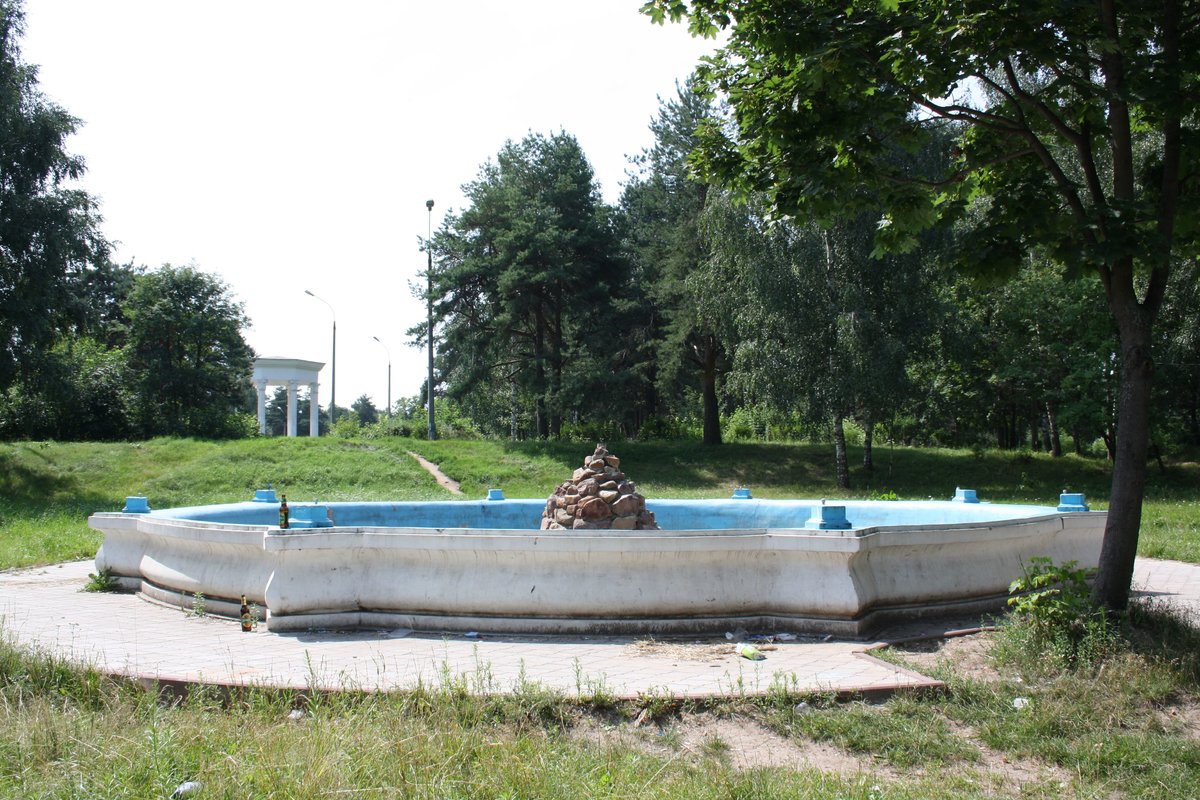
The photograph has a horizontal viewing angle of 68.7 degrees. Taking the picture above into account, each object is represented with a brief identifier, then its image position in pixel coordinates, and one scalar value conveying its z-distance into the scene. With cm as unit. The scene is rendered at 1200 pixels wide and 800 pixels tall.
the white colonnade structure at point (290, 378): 4109
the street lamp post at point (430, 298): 3788
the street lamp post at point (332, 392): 4150
